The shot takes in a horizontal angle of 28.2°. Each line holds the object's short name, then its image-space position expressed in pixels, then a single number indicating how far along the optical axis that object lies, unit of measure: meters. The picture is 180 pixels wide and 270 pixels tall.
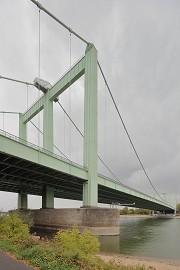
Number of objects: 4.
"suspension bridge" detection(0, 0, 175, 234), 40.53
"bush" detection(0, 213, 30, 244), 27.50
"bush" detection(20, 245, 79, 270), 11.70
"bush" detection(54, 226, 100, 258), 18.11
